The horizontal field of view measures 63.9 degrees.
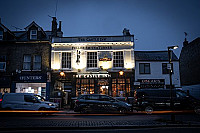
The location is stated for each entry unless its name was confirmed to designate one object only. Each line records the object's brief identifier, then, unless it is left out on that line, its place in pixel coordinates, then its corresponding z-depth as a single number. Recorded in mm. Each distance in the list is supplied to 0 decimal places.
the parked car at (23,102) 13180
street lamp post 9125
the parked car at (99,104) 13743
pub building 20609
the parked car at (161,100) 13875
